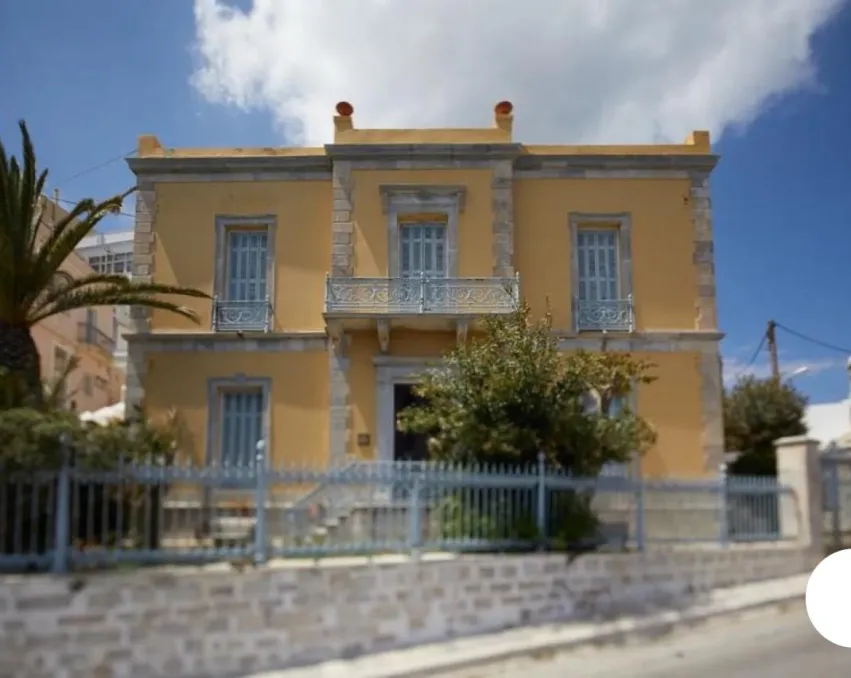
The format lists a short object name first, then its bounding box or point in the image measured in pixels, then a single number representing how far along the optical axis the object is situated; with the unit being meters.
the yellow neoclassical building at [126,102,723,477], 15.24
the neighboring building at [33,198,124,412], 21.20
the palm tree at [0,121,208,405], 9.09
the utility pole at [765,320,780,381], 27.53
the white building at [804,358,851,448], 25.22
